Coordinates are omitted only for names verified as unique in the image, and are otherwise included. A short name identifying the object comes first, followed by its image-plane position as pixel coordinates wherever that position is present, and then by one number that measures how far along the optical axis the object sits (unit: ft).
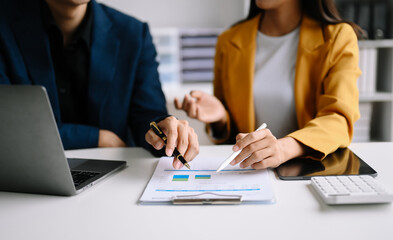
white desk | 1.77
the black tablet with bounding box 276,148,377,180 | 2.55
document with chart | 2.15
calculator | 2.00
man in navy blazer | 3.98
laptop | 1.95
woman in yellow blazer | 2.91
